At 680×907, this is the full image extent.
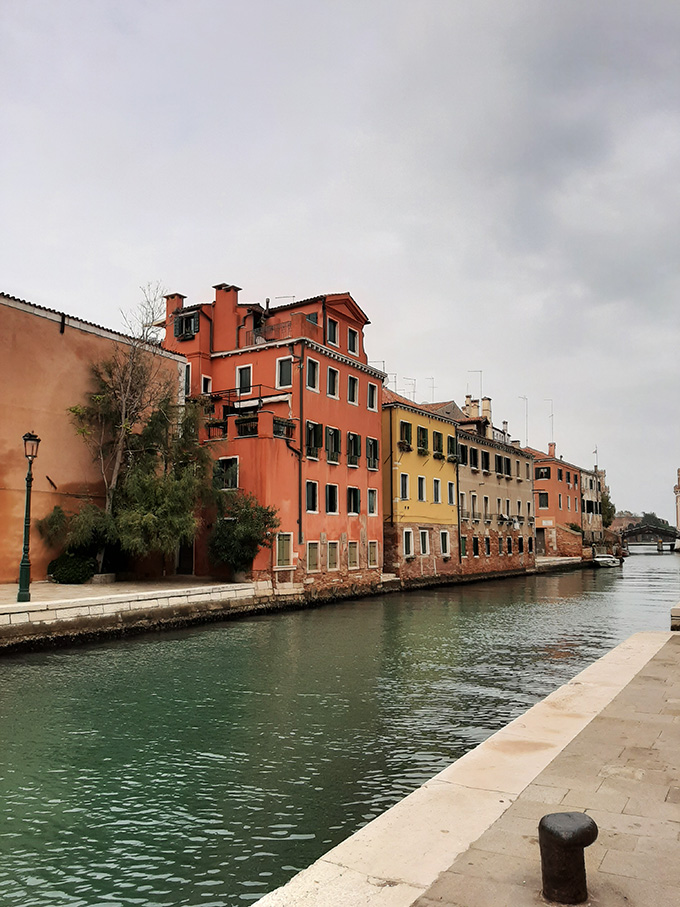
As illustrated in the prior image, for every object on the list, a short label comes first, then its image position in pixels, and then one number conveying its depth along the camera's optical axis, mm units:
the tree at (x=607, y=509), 85069
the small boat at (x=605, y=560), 66125
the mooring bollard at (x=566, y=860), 3457
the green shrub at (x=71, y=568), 22269
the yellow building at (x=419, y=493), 36906
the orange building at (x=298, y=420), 27656
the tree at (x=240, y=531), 25391
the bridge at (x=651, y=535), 126938
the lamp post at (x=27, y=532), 16266
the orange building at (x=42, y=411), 22094
